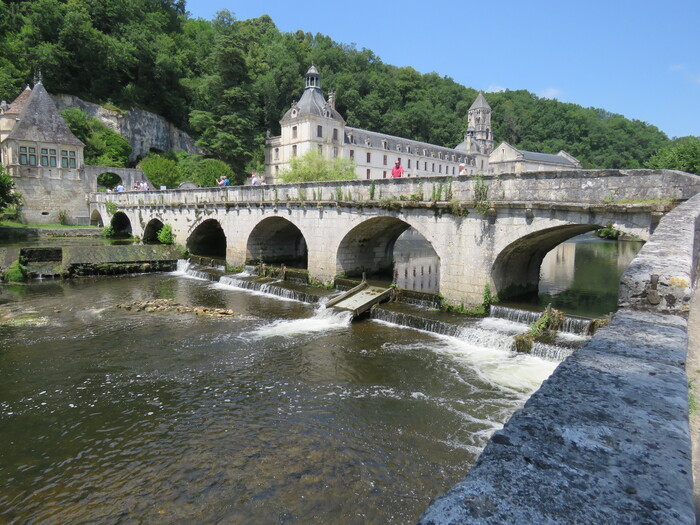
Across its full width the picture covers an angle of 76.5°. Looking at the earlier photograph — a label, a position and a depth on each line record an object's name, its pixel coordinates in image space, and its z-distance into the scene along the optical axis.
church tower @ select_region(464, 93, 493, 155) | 83.00
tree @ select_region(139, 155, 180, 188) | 49.06
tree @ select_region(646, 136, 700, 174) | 44.25
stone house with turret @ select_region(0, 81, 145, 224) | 39.66
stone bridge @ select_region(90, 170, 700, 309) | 11.80
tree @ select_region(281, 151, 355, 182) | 39.69
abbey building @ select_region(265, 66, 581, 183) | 57.25
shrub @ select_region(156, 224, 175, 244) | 30.12
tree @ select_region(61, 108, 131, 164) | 47.56
